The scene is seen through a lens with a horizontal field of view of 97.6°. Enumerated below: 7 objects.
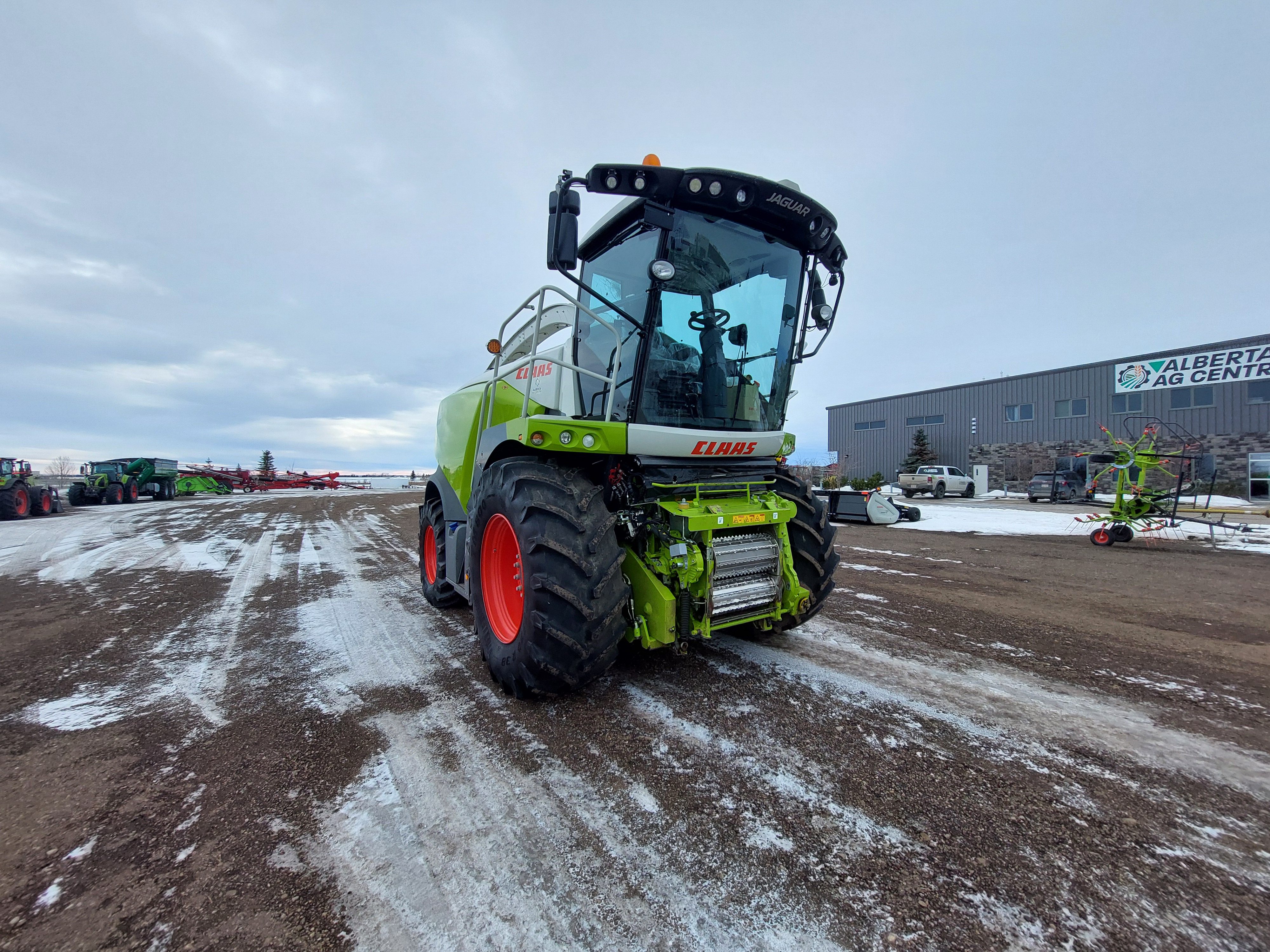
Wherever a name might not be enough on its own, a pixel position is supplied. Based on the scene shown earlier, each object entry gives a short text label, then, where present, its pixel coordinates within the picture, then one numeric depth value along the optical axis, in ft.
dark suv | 74.23
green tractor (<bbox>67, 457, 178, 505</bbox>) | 72.74
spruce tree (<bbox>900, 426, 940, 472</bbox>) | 114.11
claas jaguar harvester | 9.64
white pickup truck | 90.53
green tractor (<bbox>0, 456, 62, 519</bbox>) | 54.13
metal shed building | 81.46
